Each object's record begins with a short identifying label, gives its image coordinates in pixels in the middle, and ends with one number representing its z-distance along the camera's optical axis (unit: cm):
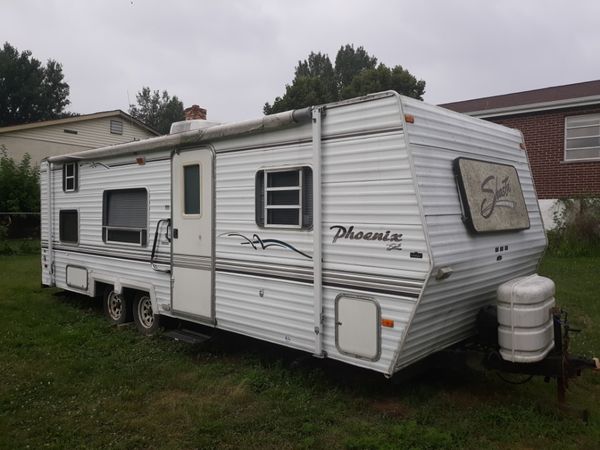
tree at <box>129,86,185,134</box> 5994
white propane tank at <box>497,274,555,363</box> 419
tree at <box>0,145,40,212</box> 1834
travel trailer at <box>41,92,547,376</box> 402
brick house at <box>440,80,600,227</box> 1303
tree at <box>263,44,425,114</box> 2731
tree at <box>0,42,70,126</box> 3975
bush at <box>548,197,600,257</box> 1206
